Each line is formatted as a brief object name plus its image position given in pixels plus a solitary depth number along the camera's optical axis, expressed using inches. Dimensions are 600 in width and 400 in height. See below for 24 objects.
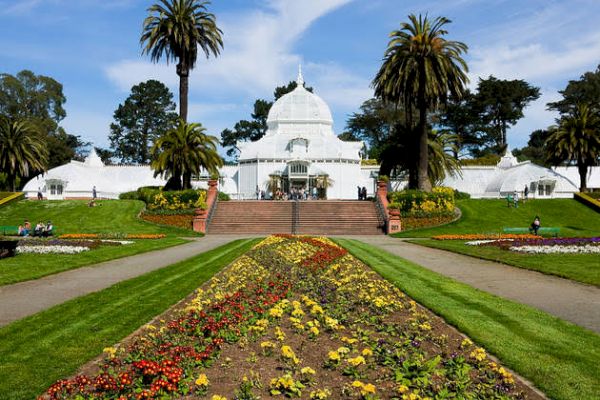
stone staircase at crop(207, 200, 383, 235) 1480.1
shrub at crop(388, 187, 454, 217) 1542.8
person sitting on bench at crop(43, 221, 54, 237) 1251.8
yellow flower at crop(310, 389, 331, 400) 208.6
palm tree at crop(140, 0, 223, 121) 1782.7
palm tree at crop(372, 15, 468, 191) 1503.4
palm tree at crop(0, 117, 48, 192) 2068.2
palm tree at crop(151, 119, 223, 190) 1660.9
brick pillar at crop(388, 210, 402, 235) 1453.0
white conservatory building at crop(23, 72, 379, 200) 2315.5
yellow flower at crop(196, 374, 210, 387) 221.0
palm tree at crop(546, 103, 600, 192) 1971.0
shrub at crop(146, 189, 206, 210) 1609.3
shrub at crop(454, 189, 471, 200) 2163.1
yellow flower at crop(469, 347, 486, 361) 252.2
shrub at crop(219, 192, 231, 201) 1800.7
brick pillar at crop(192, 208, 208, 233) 1480.1
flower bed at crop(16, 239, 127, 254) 851.4
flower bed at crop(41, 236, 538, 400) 223.5
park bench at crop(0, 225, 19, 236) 1287.5
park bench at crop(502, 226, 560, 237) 1264.8
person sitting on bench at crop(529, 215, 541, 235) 1213.7
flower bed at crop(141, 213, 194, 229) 1547.7
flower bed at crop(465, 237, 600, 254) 833.5
